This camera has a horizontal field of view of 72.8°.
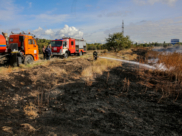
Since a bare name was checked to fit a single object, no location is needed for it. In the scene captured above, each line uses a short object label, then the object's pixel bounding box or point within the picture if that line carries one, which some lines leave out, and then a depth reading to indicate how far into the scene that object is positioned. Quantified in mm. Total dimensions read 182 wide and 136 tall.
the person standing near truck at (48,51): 12039
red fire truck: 14784
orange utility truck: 9445
